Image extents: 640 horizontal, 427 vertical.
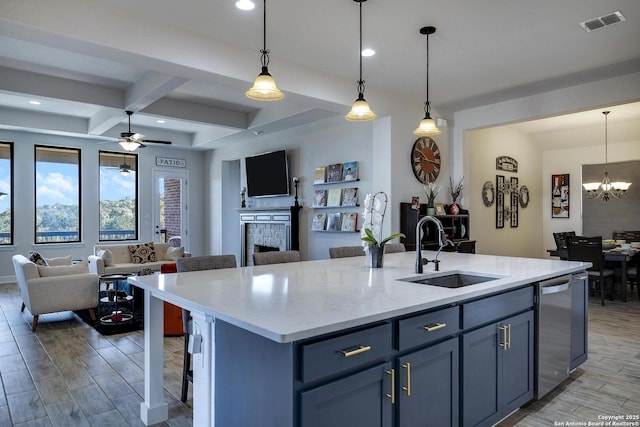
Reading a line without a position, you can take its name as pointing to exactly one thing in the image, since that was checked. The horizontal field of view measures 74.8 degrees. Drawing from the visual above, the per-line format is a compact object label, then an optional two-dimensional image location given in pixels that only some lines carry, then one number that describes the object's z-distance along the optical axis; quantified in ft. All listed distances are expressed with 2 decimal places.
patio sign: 30.86
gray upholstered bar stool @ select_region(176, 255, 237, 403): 9.11
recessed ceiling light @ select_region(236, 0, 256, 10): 10.32
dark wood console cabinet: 18.08
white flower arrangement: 9.74
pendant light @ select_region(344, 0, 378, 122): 10.75
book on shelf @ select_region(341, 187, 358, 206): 20.52
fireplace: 23.63
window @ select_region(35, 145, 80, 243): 26.48
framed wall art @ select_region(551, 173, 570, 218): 29.14
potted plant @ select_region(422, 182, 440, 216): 18.74
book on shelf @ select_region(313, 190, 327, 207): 22.29
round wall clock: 19.06
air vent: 11.12
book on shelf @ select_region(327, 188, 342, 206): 21.43
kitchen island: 4.79
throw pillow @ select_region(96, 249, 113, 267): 21.43
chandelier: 23.89
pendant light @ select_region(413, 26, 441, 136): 12.11
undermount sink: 8.69
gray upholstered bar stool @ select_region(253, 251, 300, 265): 10.67
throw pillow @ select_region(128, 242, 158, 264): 23.75
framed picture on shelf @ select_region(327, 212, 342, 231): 21.34
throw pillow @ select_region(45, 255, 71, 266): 19.33
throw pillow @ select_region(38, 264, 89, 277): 16.01
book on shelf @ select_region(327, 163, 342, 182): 21.38
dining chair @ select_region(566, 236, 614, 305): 18.71
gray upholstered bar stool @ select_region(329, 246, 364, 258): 12.22
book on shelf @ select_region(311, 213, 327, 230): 22.24
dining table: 18.65
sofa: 21.29
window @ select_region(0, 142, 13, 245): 25.23
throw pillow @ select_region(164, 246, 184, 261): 23.95
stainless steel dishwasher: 8.89
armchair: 15.19
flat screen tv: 24.64
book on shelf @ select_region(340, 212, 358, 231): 20.49
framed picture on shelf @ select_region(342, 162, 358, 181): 20.53
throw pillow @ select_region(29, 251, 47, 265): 17.28
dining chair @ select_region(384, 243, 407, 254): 13.73
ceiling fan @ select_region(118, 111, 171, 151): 20.26
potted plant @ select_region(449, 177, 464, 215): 19.85
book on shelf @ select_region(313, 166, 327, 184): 22.09
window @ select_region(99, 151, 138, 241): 28.71
